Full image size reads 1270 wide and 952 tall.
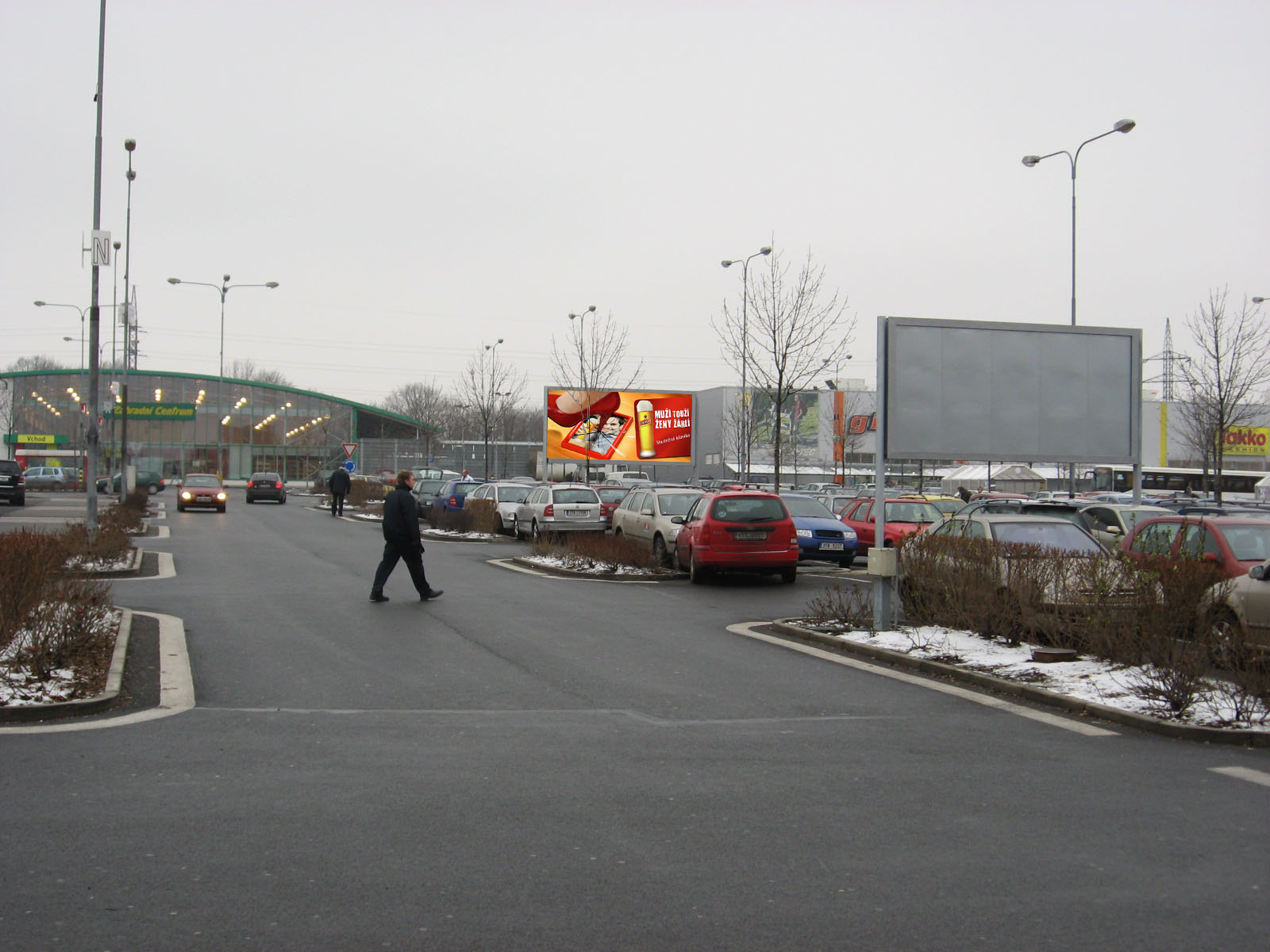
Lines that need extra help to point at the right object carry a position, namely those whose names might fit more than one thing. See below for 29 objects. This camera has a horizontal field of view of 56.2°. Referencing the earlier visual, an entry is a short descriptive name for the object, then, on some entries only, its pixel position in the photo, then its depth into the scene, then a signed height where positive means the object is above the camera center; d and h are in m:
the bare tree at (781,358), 30.86 +3.19
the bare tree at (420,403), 113.81 +7.08
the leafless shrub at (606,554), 21.17 -1.43
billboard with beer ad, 48.09 +2.02
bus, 66.44 +0.20
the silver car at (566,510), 29.06 -0.89
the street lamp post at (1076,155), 27.86 +8.29
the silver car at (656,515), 22.67 -0.80
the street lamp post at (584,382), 48.00 +3.98
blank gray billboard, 13.84 +1.09
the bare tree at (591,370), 52.09 +4.63
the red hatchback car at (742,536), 19.30 -0.97
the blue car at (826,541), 23.58 -1.24
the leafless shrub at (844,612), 13.45 -1.56
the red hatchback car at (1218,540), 11.70 -0.58
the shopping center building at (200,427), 84.81 +3.14
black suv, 45.41 -0.68
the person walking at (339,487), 43.62 -0.61
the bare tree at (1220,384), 32.41 +2.87
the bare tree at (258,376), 121.69 +9.85
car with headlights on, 46.72 -1.08
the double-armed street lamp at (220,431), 85.22 +2.82
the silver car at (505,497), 32.97 -0.66
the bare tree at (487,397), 56.20 +3.96
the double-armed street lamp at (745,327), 35.88 +4.59
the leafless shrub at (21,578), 9.73 -0.99
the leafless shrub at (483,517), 32.62 -1.21
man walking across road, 15.93 -0.92
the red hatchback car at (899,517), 24.30 -0.78
